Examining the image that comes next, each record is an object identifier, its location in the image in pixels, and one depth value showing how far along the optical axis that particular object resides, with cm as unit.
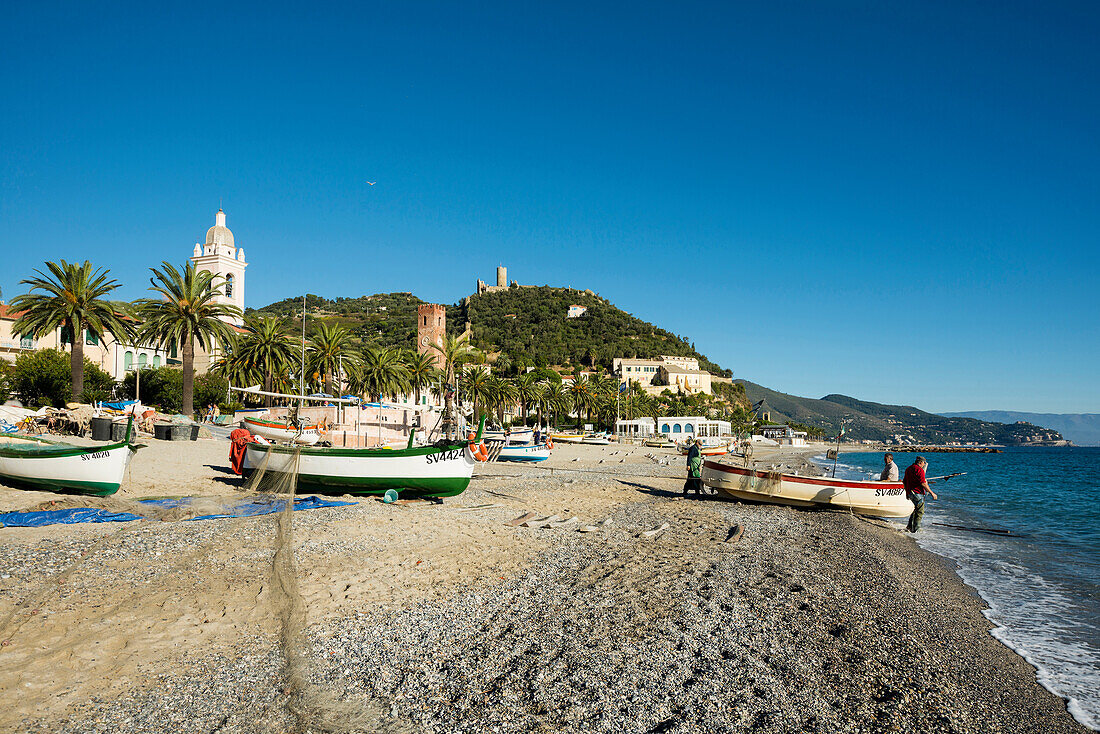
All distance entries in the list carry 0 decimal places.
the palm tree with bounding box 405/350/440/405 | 6038
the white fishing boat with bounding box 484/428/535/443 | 3421
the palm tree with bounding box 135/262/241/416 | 3541
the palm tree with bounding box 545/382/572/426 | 8644
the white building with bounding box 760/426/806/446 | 13365
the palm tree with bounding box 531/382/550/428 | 7988
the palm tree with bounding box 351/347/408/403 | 5275
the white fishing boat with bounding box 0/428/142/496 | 1402
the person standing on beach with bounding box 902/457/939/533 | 1654
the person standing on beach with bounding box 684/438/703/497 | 2072
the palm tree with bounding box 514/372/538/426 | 7928
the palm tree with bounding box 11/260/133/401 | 3441
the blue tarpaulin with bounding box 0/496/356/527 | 1077
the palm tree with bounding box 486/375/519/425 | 7069
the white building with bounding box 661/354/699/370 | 15662
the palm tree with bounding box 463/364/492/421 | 6631
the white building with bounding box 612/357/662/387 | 14300
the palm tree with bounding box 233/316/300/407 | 4169
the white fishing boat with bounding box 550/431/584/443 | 6556
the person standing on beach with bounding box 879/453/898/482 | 1758
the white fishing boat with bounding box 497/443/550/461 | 3516
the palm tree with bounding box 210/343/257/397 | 4265
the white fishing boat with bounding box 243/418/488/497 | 1578
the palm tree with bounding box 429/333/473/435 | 5103
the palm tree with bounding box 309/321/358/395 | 4561
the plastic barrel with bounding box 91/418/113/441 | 2820
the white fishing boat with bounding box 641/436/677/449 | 7047
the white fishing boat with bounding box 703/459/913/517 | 1730
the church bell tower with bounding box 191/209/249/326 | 6218
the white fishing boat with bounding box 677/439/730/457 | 4402
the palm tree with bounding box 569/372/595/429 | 9212
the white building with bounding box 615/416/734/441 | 10075
